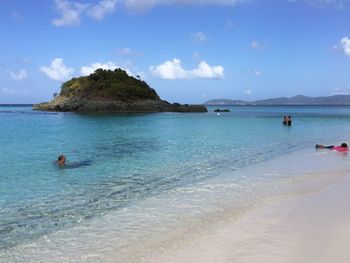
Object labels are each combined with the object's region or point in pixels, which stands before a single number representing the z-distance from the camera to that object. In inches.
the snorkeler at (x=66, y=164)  838.5
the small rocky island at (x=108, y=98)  4980.3
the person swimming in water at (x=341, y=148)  1126.0
